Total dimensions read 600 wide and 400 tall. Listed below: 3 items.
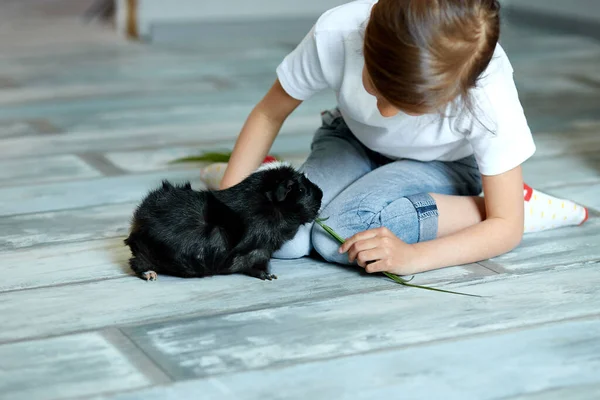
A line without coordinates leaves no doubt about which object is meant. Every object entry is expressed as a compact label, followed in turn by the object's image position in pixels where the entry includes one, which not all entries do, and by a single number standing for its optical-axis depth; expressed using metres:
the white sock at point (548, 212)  2.58
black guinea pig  2.34
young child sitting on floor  2.25
